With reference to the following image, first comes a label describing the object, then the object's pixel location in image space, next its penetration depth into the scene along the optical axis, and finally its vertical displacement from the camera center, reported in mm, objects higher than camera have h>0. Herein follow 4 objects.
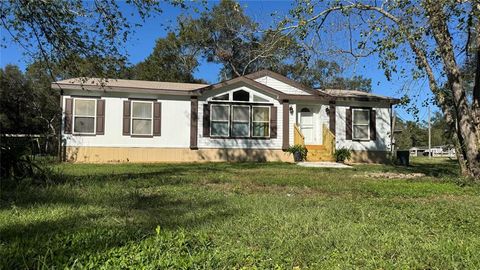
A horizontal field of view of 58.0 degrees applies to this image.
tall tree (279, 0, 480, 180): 9742 +2486
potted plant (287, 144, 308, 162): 18047 -145
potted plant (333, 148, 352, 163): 18328 -256
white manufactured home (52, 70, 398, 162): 17250 +1155
